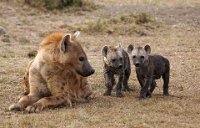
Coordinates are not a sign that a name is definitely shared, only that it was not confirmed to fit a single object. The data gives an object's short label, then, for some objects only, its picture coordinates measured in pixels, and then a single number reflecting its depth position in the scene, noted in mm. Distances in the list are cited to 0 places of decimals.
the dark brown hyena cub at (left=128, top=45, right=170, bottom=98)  14180
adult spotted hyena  12820
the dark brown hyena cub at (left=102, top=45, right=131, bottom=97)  14297
